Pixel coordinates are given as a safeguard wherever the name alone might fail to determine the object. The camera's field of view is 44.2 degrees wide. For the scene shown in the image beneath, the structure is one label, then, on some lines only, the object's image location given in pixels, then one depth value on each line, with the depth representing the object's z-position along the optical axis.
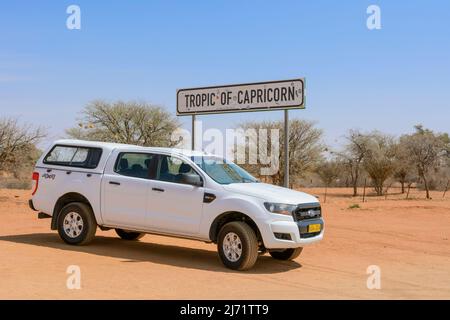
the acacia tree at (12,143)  24.19
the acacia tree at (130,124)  32.97
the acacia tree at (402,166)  40.14
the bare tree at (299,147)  37.41
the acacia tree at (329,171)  48.91
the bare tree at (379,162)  43.21
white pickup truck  9.05
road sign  13.89
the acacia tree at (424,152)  38.25
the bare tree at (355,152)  45.34
